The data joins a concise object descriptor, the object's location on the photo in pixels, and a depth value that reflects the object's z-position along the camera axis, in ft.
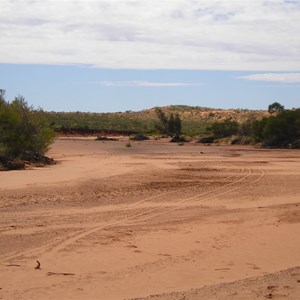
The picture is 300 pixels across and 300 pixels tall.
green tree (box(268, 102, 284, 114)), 318.20
